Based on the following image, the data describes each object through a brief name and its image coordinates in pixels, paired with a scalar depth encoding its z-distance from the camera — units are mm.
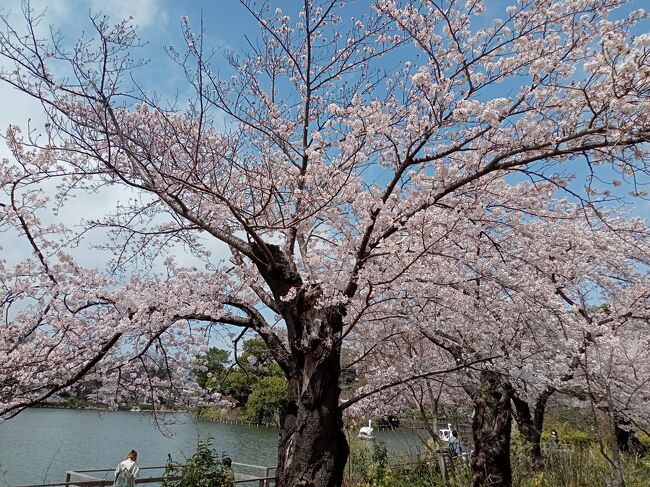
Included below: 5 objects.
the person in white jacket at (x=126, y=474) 6598
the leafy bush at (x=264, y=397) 30303
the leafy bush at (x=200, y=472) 5828
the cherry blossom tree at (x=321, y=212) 3943
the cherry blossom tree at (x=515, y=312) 4863
